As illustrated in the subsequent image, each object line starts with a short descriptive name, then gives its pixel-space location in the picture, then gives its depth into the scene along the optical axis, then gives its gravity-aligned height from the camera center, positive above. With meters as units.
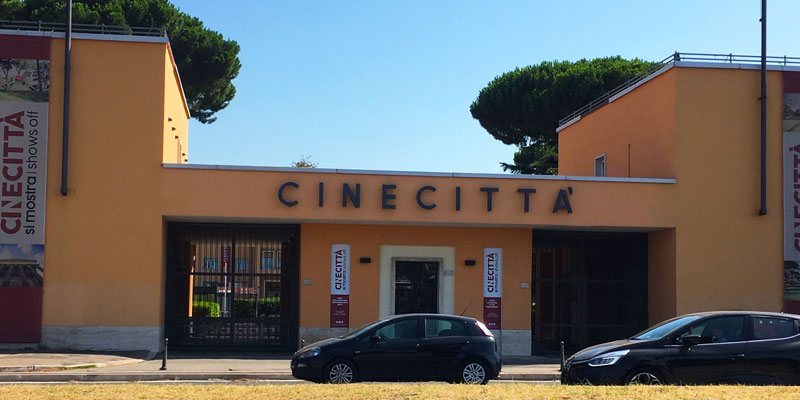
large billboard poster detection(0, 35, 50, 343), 21.53 +1.44
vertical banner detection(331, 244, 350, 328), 23.66 -1.01
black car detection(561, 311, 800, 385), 13.61 -1.56
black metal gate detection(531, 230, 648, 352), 25.00 -1.06
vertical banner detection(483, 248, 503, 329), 24.05 -0.97
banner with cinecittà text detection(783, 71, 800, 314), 23.22 +1.55
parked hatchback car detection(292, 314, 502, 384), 15.58 -1.82
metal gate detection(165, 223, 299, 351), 23.69 -1.06
